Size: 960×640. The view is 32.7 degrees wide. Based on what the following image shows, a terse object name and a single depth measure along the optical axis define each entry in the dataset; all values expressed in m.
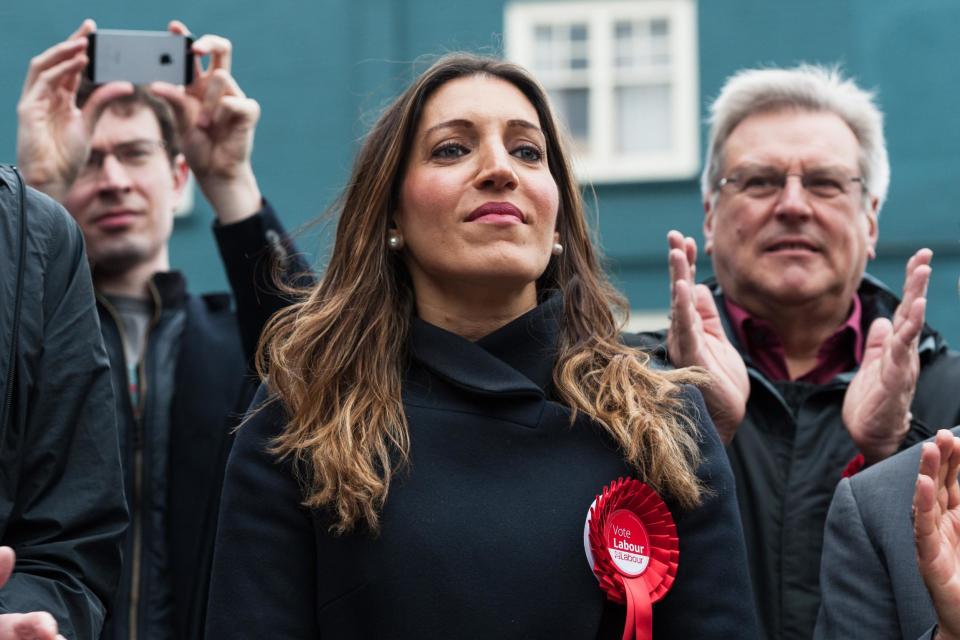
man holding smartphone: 3.92
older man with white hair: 3.64
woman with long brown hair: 2.89
